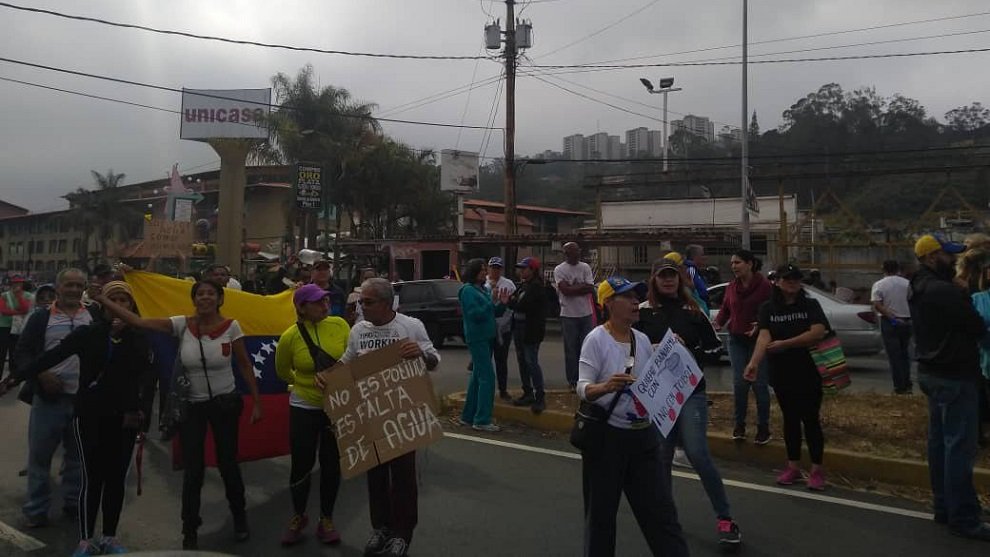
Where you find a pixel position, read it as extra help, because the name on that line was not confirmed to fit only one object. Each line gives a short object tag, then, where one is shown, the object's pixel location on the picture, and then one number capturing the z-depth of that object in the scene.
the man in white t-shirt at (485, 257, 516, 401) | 8.56
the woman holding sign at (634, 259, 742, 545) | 4.62
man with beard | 4.77
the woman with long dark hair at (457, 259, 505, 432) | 7.84
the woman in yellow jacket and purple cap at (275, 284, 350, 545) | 4.76
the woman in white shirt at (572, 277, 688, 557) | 3.62
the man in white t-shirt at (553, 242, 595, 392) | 8.64
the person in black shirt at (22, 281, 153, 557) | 4.54
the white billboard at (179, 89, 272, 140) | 42.19
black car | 17.16
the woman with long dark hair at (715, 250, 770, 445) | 6.66
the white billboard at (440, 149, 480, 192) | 36.84
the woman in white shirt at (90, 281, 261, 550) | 4.64
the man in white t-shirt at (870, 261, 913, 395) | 9.68
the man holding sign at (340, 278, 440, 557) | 4.49
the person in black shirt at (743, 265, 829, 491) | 5.61
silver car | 12.61
